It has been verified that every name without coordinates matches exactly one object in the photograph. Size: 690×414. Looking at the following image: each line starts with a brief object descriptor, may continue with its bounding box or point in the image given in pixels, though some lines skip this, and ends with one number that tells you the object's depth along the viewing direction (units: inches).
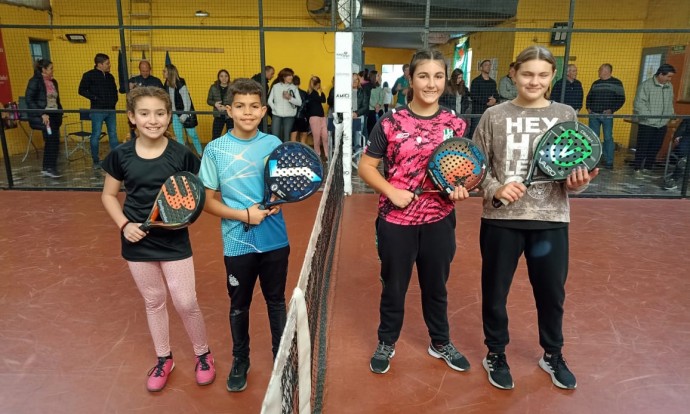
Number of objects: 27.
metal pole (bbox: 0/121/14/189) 284.4
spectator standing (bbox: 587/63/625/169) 341.4
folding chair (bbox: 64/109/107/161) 378.0
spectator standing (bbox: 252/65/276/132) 355.1
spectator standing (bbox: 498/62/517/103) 375.9
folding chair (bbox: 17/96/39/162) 355.6
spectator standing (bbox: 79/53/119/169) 323.9
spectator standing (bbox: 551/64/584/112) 346.6
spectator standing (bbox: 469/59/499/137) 343.9
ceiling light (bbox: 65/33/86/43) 437.6
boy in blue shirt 93.9
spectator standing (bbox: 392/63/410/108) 473.4
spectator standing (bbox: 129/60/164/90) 319.6
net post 259.0
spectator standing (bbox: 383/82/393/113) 436.3
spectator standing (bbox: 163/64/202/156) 336.5
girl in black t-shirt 94.7
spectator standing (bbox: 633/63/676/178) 320.8
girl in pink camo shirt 97.7
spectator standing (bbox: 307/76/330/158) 374.9
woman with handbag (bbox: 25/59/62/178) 312.0
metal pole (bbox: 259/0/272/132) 257.3
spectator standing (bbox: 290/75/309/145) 366.9
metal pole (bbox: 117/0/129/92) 260.7
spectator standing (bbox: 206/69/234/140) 352.4
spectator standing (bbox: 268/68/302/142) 346.9
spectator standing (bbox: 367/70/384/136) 422.9
